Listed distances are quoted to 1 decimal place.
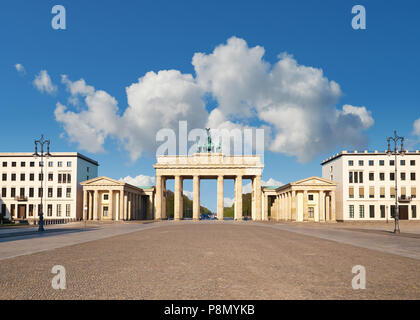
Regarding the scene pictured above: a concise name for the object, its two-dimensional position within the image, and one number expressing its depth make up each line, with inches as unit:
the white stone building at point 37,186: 3769.7
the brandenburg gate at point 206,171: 4121.6
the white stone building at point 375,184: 3639.3
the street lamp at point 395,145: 1660.3
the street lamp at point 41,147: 1686.0
